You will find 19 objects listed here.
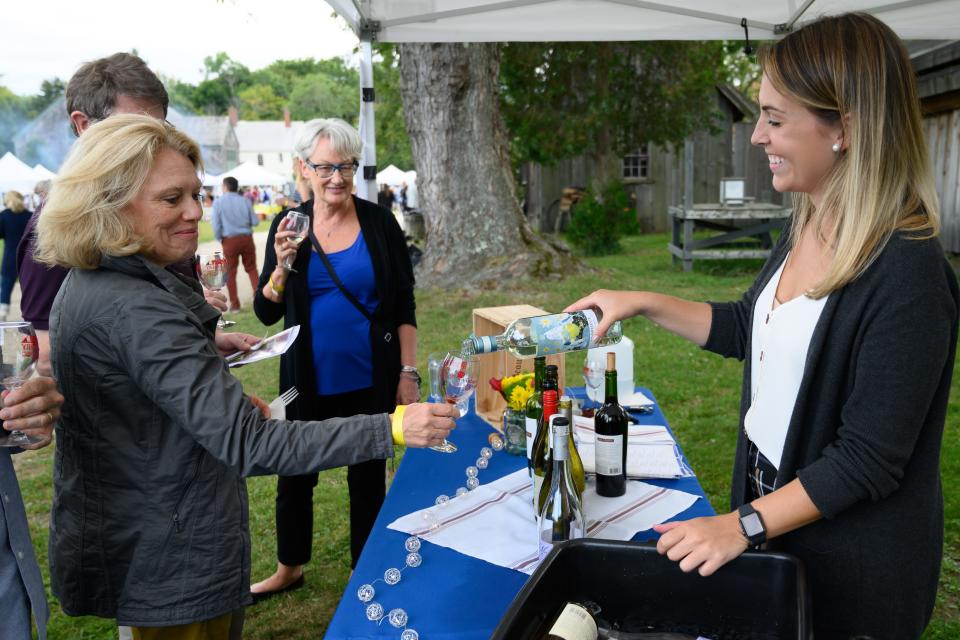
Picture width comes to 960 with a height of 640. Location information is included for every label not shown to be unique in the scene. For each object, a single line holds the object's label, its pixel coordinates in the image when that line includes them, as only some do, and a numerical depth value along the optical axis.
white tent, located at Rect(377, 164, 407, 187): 33.38
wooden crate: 3.11
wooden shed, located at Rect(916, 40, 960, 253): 9.39
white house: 84.62
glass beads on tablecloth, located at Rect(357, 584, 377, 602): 1.74
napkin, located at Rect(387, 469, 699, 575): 1.97
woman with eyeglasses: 3.24
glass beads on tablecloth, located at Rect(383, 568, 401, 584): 1.81
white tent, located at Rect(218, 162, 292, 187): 33.88
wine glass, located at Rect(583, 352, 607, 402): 2.89
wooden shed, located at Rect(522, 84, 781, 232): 19.98
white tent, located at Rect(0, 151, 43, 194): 20.55
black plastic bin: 1.45
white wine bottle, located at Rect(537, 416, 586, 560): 1.90
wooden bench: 11.72
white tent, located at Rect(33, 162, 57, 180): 21.79
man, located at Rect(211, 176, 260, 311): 11.28
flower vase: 2.63
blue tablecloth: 1.64
